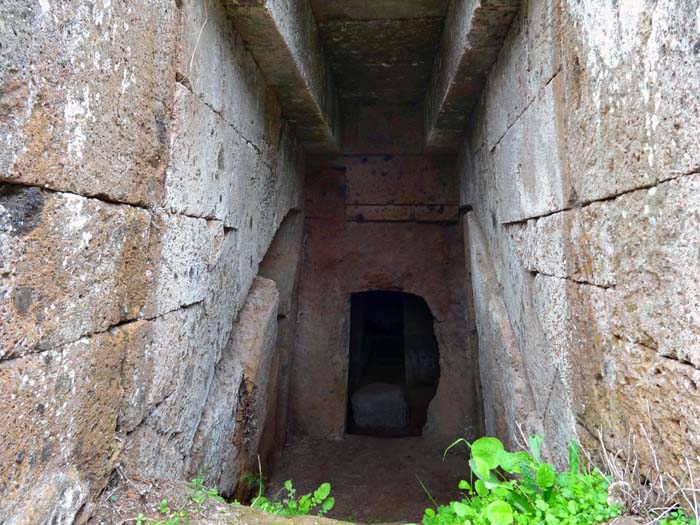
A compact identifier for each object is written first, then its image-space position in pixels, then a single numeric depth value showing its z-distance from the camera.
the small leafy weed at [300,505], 2.13
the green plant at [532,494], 1.35
